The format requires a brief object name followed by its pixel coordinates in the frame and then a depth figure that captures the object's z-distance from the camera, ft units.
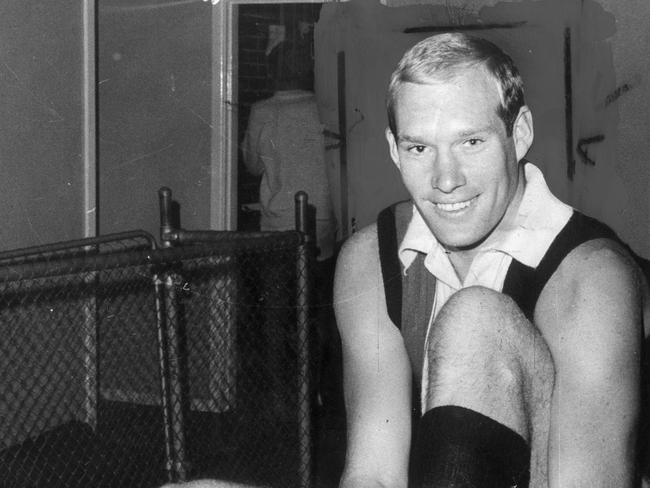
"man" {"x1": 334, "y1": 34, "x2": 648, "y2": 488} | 4.21
